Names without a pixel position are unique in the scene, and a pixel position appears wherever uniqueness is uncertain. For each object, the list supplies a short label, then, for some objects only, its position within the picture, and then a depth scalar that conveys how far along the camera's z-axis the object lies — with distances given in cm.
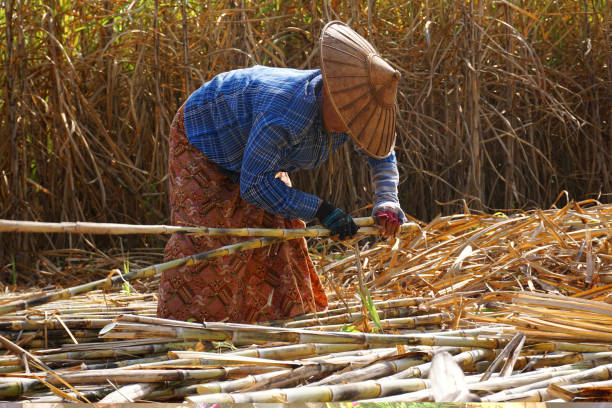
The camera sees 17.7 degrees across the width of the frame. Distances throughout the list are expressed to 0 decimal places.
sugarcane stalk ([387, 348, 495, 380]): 524
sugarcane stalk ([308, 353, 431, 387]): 520
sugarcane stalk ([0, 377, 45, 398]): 517
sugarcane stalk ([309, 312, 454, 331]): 583
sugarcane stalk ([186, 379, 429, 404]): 503
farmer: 593
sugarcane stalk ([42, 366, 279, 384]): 515
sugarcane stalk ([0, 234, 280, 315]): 515
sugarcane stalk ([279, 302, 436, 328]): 595
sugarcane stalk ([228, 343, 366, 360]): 539
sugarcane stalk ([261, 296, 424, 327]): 603
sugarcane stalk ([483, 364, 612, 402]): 502
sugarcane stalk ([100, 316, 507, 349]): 542
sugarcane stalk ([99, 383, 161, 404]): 507
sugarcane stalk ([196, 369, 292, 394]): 511
